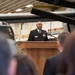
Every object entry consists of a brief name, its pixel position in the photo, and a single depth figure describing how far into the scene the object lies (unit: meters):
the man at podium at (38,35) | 10.18
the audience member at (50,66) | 4.45
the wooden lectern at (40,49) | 7.46
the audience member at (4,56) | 1.81
